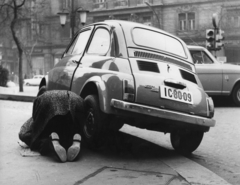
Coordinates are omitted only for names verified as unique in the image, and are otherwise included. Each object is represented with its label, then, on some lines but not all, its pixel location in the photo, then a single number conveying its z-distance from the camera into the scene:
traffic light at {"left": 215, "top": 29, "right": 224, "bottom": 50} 15.20
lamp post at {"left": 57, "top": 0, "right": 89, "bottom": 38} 17.44
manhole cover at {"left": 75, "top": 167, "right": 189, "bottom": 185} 3.43
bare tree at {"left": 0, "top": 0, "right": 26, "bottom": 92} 19.69
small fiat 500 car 4.38
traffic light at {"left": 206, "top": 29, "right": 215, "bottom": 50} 15.15
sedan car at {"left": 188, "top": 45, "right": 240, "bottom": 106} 11.03
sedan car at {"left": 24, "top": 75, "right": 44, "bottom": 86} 41.92
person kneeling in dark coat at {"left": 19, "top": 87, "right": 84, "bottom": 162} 4.29
